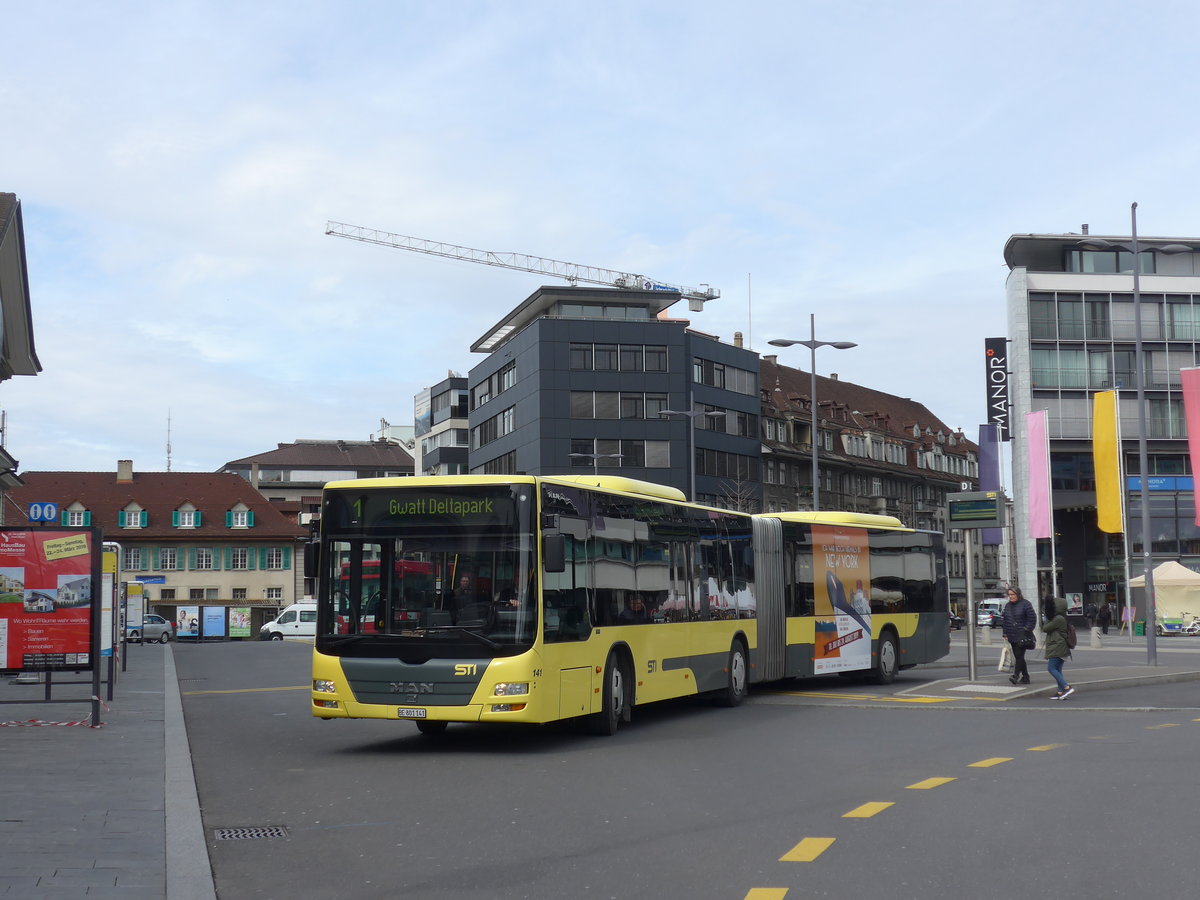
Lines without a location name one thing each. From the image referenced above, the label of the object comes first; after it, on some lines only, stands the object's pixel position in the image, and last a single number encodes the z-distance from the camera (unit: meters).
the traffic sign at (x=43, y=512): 35.79
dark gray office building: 83.12
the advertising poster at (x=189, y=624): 78.50
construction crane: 138.12
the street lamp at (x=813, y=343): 39.94
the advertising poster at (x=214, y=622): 79.12
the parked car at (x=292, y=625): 72.88
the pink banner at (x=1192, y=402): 46.47
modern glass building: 74.31
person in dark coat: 22.61
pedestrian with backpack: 21.00
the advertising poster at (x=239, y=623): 81.19
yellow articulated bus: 14.62
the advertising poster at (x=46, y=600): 17.23
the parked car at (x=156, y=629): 70.75
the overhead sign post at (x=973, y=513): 22.19
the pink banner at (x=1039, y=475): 55.28
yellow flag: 46.03
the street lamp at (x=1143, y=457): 30.50
